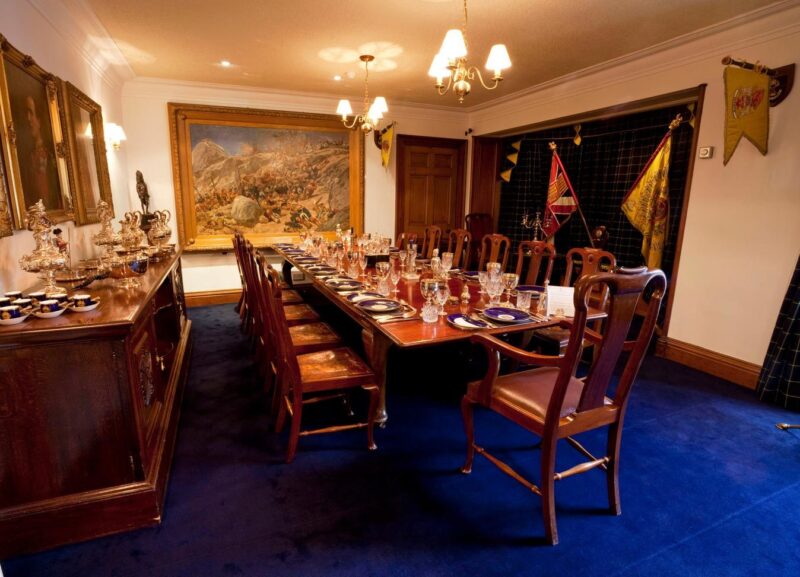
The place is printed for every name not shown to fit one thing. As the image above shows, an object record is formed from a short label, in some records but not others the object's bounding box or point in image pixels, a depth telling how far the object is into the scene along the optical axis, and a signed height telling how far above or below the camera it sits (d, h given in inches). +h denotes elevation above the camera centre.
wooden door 230.5 +10.6
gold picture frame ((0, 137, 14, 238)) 72.6 -2.5
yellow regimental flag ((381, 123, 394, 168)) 210.3 +29.5
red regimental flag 202.1 +2.2
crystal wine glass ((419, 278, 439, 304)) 81.0 -16.8
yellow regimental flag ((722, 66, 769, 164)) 108.4 +26.6
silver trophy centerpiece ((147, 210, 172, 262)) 131.6 -11.1
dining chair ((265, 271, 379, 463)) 77.3 -34.0
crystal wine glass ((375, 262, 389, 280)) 102.7 -16.6
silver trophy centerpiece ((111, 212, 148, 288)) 85.5 -12.5
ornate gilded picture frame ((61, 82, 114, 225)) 109.3 +13.3
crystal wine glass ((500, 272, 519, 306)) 99.4 -18.5
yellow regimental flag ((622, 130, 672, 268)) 155.7 +0.7
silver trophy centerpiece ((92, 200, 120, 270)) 89.8 -8.9
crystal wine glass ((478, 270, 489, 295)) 94.9 -17.1
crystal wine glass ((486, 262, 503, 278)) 90.8 -14.8
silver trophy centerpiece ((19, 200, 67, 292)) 67.6 -9.4
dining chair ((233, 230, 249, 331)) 116.7 -36.7
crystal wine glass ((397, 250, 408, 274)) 125.0 -17.3
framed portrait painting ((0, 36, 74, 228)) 77.2 +12.6
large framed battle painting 190.7 +12.4
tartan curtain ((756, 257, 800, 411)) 104.9 -39.3
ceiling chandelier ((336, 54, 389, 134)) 140.3 +31.3
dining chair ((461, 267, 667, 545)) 56.0 -30.9
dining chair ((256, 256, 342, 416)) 90.3 -32.9
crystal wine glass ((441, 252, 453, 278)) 114.1 -16.4
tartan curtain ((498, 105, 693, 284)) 174.4 +14.8
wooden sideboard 57.1 -33.7
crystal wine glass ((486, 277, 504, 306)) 91.8 -19.1
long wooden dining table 71.2 -22.5
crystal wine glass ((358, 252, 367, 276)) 122.1 -18.2
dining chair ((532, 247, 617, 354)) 103.7 -33.6
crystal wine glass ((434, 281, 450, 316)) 81.8 -18.0
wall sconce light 152.1 +23.3
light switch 126.5 +16.4
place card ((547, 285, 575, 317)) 85.0 -20.2
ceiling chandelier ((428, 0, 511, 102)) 85.8 +30.0
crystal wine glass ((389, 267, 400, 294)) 101.8 -19.9
